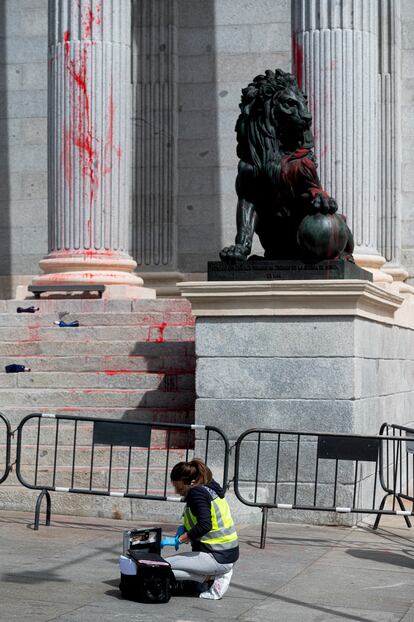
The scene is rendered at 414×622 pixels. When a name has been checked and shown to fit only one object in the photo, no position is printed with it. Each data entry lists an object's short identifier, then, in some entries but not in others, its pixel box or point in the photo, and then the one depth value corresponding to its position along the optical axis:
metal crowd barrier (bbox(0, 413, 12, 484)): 12.56
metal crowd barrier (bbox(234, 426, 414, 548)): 12.91
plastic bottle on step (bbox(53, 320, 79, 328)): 16.92
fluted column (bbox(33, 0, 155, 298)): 18.12
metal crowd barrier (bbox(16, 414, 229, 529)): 12.52
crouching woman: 9.21
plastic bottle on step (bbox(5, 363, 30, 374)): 15.94
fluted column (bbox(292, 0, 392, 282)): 17.98
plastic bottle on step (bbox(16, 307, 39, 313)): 17.97
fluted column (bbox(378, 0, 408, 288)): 22.34
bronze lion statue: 13.98
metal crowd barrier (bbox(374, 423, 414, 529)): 12.60
